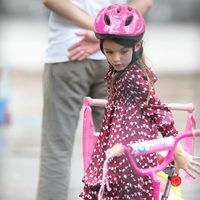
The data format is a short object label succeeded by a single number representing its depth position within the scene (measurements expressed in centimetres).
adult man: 920
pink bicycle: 635
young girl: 712
